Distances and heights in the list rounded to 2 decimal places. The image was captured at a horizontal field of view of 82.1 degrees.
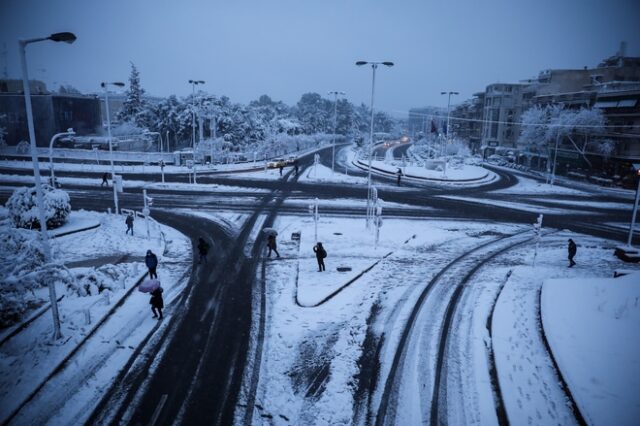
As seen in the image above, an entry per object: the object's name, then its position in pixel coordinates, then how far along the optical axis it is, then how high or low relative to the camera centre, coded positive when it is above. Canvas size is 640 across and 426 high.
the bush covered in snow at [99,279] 13.33 -4.99
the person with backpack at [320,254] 16.11 -4.46
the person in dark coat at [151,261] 14.95 -4.57
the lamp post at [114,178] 23.66 -2.01
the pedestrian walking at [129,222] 20.52 -4.09
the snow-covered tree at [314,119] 106.14 +9.58
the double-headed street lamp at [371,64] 20.92 +4.94
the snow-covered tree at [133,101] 69.19 +8.80
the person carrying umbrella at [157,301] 11.98 -4.96
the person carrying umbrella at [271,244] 17.71 -4.49
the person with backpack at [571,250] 17.58 -4.49
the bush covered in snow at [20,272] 10.02 -3.51
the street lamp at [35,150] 9.25 -0.12
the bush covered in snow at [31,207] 19.31 -3.27
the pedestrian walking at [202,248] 16.53 -4.42
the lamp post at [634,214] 18.42 -2.96
